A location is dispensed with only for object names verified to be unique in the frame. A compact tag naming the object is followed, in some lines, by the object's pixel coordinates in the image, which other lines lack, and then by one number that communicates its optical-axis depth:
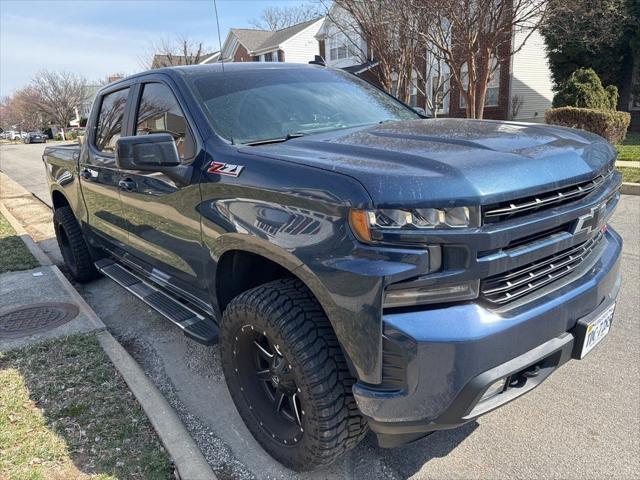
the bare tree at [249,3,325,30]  46.88
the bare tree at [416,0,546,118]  10.03
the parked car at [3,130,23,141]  72.81
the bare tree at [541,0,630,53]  10.32
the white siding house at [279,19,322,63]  34.69
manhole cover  3.97
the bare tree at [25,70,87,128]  61.56
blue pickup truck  1.76
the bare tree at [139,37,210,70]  33.56
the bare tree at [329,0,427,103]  10.96
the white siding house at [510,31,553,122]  20.88
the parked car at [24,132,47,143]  56.56
